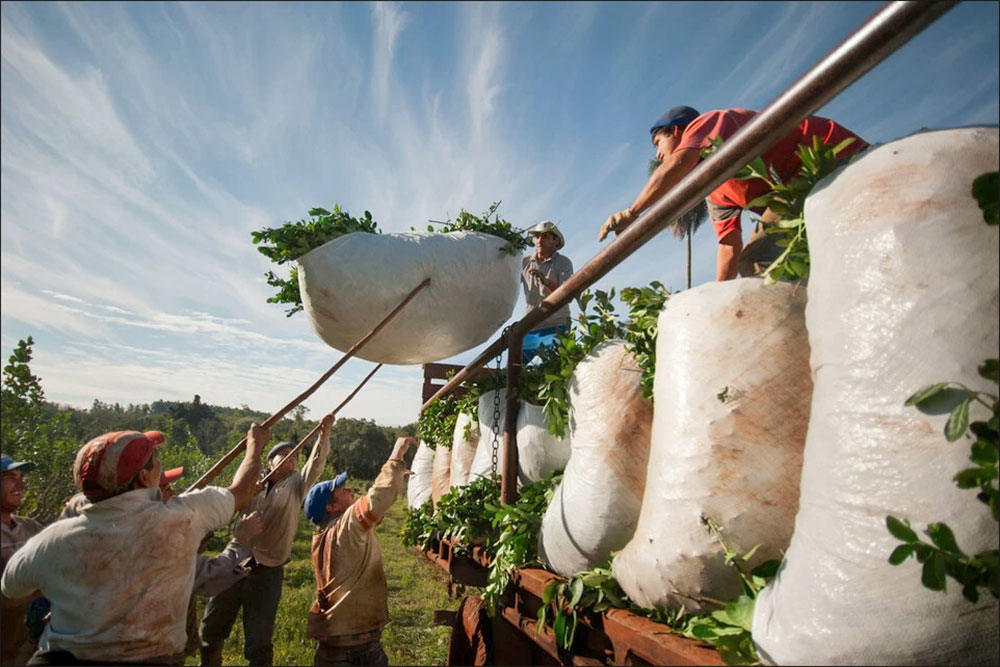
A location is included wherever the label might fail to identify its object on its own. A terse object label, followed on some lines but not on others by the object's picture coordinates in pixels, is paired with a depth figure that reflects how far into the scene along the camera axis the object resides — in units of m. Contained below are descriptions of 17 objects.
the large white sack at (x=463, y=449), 3.55
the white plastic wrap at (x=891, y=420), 0.91
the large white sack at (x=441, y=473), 4.04
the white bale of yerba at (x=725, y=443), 1.30
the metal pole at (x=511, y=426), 2.62
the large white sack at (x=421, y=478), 4.73
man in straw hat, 4.03
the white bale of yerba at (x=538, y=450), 2.56
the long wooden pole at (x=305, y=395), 2.84
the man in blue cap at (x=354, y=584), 3.64
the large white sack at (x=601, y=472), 1.74
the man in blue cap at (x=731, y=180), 1.89
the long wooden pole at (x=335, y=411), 3.39
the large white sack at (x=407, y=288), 3.16
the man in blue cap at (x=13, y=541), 3.28
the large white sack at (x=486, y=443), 3.11
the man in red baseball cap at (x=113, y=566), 2.01
